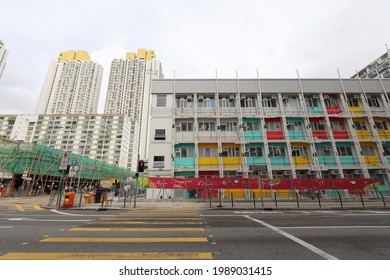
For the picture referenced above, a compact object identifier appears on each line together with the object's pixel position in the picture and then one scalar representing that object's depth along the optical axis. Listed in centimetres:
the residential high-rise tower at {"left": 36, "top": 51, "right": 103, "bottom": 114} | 11294
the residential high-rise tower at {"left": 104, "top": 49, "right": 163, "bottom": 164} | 11356
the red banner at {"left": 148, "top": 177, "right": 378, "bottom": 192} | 1839
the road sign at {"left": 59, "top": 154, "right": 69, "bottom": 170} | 1559
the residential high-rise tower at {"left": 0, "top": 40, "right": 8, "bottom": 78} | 11048
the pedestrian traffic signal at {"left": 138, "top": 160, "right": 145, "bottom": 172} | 1500
